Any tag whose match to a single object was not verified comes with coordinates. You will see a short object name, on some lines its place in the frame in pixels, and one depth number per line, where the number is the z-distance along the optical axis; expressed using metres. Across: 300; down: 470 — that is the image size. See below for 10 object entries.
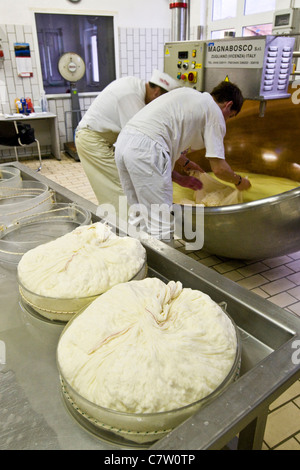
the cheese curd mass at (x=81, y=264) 0.79
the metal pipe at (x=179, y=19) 3.31
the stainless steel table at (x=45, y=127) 5.29
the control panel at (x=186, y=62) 2.53
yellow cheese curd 2.58
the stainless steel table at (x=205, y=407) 0.51
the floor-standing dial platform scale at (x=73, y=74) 5.43
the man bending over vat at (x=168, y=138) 2.11
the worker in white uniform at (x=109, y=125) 2.66
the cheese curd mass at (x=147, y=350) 0.55
